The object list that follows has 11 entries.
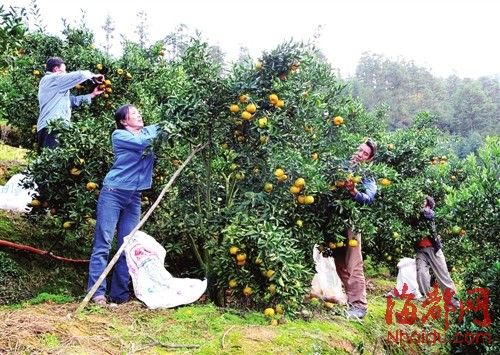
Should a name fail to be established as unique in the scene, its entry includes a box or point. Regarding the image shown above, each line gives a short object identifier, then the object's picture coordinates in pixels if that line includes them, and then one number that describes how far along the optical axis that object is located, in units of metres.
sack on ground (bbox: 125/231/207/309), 4.42
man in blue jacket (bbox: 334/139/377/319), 4.88
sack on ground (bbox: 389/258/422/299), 7.58
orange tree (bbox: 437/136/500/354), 4.37
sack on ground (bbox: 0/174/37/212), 6.15
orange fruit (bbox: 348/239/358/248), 4.97
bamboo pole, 4.00
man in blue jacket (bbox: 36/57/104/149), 5.61
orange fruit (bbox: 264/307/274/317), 4.23
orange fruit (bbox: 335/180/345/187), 4.66
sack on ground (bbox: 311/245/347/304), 5.69
